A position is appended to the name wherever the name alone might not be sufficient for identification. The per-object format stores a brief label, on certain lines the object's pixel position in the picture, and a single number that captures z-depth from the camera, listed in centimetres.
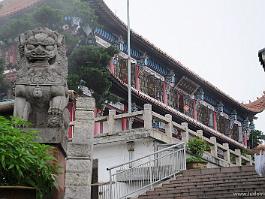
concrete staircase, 1031
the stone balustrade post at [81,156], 590
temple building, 1567
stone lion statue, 646
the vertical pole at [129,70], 1741
